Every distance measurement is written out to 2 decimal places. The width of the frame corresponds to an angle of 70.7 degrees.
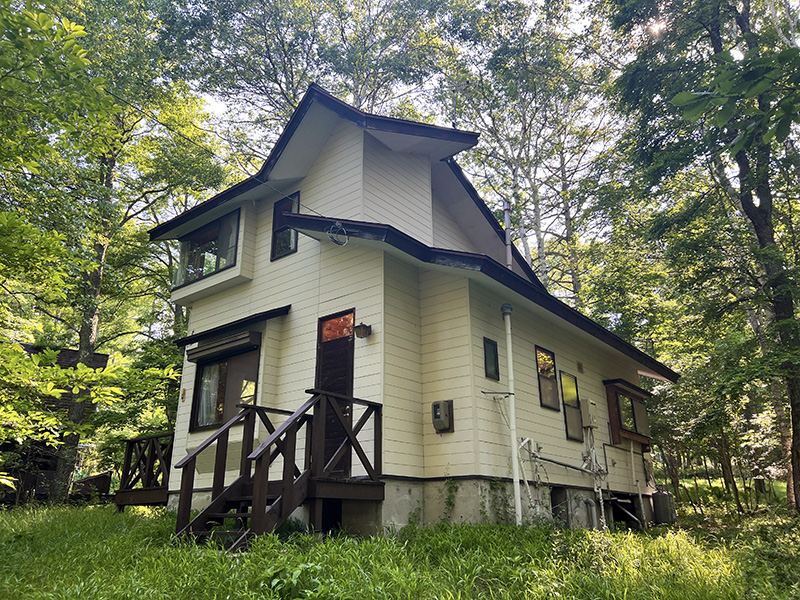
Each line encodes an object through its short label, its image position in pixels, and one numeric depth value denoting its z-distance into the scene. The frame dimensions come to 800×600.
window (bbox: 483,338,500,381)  8.46
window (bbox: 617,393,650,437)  13.43
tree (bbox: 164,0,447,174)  18.00
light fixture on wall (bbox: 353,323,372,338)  8.05
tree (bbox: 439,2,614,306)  18.39
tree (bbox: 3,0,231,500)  14.41
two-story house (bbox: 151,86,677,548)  7.48
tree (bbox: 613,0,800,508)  10.68
